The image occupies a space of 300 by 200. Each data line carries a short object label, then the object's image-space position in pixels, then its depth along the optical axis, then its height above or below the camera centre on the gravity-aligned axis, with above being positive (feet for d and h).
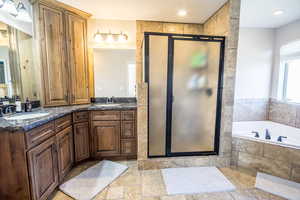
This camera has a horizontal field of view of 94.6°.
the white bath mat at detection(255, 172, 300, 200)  5.20 -3.96
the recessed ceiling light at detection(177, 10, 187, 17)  7.52 +4.13
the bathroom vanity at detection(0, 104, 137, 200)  3.99 -2.28
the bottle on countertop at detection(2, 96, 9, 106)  5.59 -0.61
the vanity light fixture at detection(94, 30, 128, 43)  8.37 +3.01
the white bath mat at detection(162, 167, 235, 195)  5.50 -4.05
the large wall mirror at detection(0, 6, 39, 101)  5.61 +1.12
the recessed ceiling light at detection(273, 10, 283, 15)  7.32 +4.05
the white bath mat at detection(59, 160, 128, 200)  5.29 -4.05
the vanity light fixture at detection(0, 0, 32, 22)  4.89 +2.84
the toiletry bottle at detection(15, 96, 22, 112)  5.84 -0.80
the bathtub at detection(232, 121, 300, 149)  7.56 -2.59
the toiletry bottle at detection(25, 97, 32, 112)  6.18 -0.89
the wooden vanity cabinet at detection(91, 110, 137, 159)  7.29 -2.51
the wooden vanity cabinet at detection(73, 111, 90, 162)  6.74 -2.45
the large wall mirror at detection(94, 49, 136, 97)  8.56 +0.92
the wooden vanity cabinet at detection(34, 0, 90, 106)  6.75 +1.83
